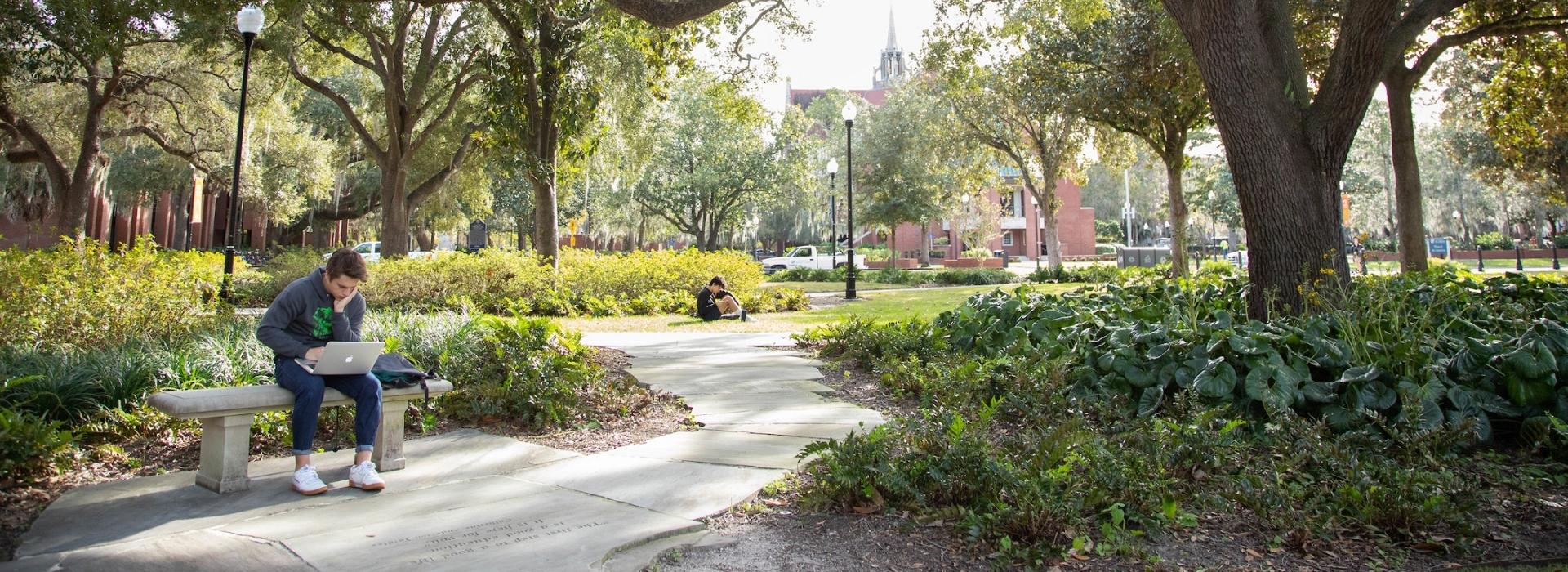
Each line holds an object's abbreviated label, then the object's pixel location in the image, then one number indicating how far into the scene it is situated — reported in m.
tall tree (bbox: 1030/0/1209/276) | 16.92
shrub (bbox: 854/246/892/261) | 49.78
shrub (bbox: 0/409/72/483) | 4.10
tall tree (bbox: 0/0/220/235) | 13.59
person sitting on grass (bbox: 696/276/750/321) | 13.62
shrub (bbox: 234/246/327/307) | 16.98
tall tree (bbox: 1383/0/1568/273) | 12.20
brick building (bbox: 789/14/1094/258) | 63.78
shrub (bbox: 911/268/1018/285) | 26.97
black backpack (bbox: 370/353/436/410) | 4.72
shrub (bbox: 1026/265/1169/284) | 24.61
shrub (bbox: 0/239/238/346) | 6.32
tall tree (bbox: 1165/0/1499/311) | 7.12
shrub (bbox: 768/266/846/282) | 29.44
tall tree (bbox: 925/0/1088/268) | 21.53
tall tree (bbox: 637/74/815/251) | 40.41
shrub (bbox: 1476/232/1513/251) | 44.88
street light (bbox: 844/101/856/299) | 19.64
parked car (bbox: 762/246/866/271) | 42.59
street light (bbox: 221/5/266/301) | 11.77
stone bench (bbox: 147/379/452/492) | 4.04
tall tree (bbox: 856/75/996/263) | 36.25
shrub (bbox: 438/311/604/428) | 5.81
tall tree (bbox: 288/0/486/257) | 18.91
